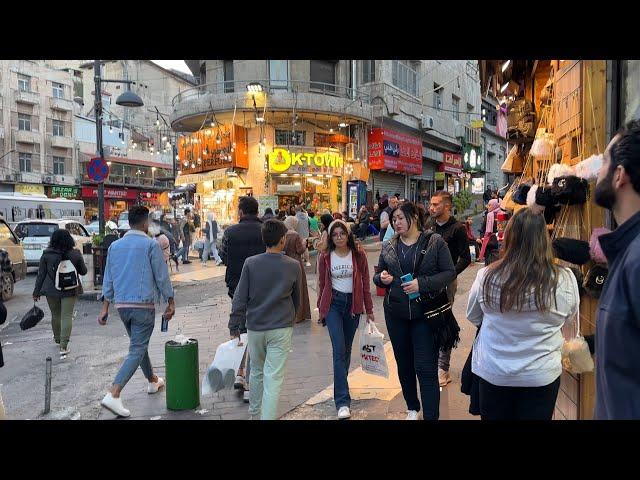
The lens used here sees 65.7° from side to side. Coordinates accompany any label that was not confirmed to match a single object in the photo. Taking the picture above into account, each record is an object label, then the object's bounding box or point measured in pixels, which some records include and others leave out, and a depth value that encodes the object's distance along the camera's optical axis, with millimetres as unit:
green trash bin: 4840
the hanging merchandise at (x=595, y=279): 3242
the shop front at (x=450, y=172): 34688
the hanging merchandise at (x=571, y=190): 3379
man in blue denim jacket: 4824
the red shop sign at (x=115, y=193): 46981
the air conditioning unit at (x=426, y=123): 28672
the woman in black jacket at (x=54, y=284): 6805
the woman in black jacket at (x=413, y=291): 3947
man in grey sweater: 4051
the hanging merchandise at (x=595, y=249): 3080
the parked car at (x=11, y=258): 11008
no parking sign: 11609
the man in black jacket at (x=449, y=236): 5277
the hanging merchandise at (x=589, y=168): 3162
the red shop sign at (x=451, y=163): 34844
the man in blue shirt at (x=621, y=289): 1546
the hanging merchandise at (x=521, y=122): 5988
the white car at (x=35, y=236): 14984
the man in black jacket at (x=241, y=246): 5453
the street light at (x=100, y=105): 13102
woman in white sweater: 2600
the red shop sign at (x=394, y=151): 24125
